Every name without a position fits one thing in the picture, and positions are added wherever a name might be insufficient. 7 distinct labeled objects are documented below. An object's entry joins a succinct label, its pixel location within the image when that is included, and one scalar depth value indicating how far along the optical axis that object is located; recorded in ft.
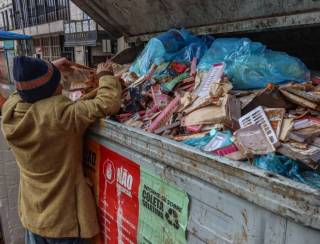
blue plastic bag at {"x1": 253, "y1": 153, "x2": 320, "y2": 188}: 3.59
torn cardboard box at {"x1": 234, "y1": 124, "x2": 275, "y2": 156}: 3.92
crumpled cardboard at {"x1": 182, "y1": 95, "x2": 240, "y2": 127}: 4.79
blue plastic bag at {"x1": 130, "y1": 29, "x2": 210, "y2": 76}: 7.93
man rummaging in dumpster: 5.95
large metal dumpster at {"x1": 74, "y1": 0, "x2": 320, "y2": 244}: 3.05
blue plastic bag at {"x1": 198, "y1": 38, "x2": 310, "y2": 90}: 6.10
